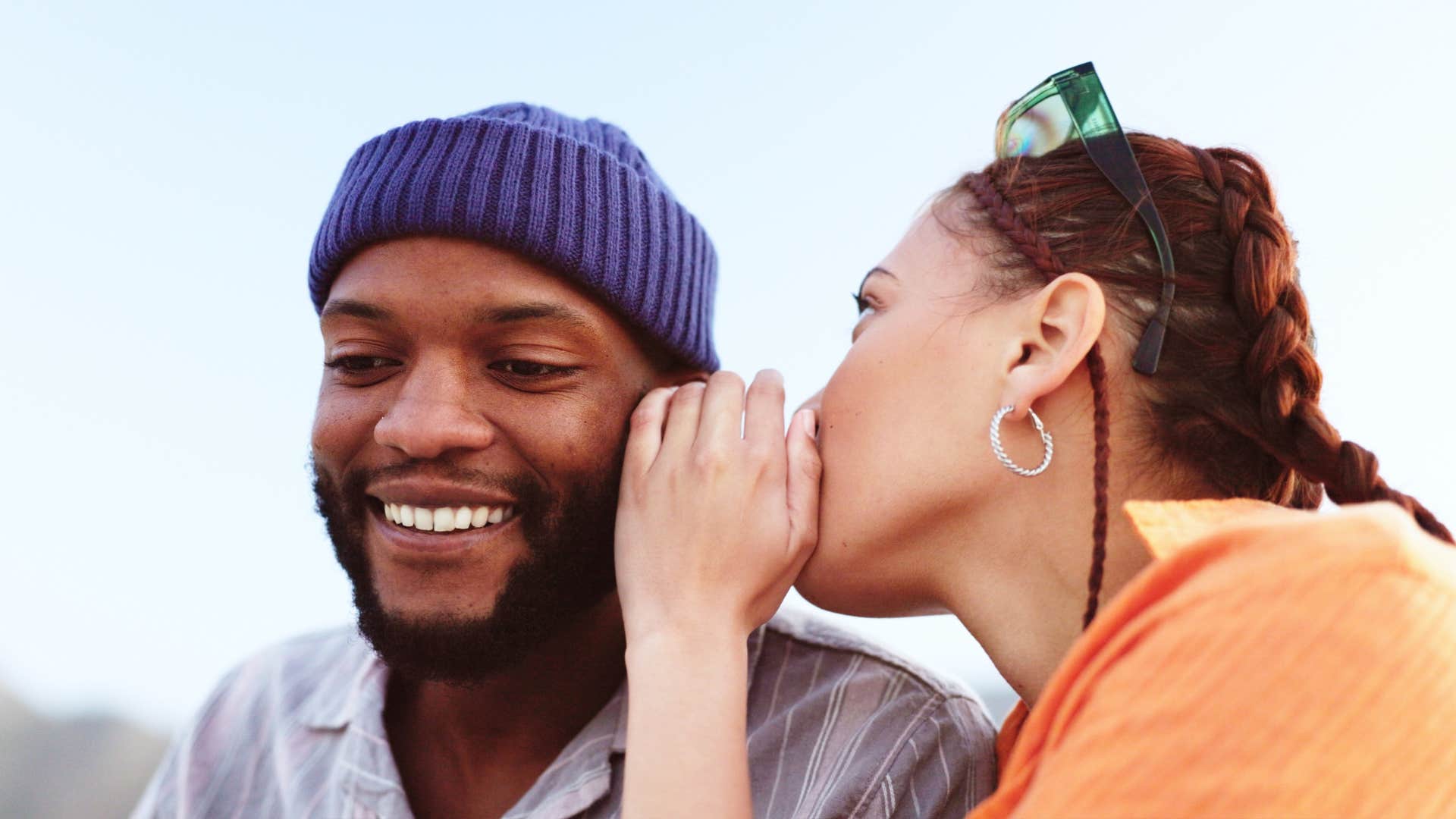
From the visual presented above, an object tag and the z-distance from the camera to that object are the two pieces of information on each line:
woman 0.55
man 0.64
